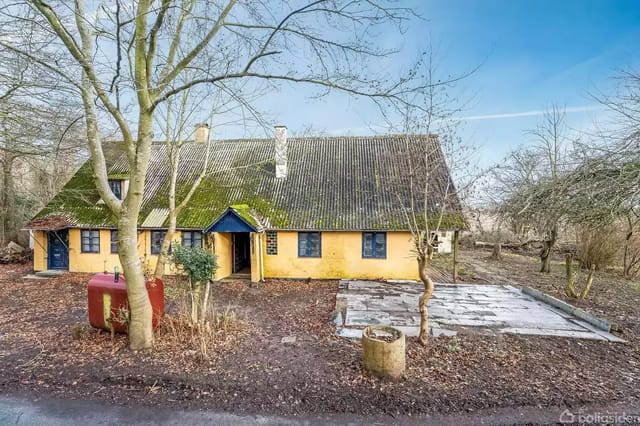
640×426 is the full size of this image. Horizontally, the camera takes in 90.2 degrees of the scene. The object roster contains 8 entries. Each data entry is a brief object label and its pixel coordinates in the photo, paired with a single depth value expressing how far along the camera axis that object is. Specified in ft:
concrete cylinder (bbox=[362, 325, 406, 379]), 17.08
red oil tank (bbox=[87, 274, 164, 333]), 21.48
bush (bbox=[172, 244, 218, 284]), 23.04
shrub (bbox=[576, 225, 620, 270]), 46.75
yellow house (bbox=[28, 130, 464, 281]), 42.57
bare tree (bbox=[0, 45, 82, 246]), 22.52
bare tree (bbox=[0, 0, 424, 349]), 17.40
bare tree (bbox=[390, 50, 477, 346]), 20.84
